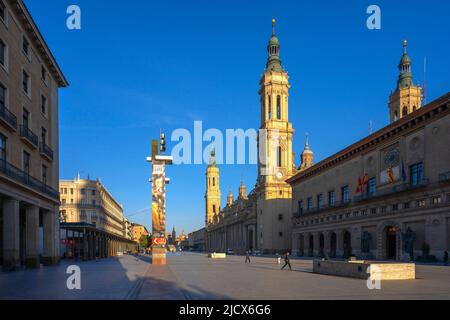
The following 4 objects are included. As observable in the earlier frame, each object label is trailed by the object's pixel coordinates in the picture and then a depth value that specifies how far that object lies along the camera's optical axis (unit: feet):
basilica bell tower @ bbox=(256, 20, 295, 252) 335.06
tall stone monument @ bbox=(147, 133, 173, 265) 132.92
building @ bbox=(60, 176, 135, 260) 197.99
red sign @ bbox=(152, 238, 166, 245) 137.51
